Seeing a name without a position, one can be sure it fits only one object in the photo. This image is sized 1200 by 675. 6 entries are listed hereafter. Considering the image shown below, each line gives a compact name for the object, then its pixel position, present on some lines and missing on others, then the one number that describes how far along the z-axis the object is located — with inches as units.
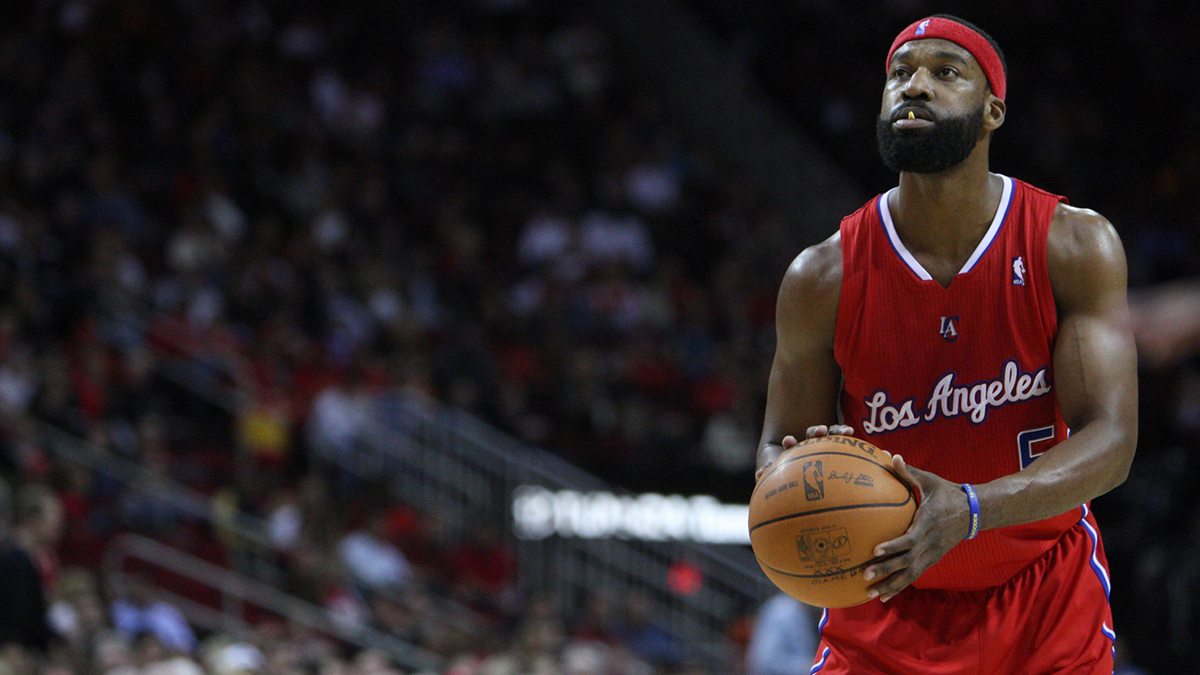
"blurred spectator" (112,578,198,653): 769.6
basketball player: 301.6
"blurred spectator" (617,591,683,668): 935.7
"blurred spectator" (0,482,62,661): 656.4
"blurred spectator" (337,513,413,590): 917.2
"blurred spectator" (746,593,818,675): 738.2
